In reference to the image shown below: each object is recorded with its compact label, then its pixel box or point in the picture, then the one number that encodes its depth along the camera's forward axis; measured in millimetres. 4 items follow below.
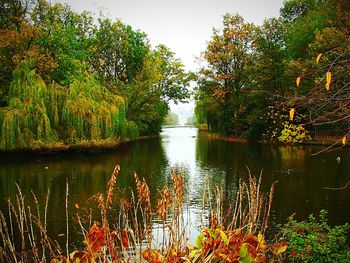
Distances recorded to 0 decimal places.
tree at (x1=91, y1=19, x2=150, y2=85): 38031
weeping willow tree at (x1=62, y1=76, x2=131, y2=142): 20016
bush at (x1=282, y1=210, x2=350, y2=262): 4663
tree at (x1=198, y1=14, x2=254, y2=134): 33469
